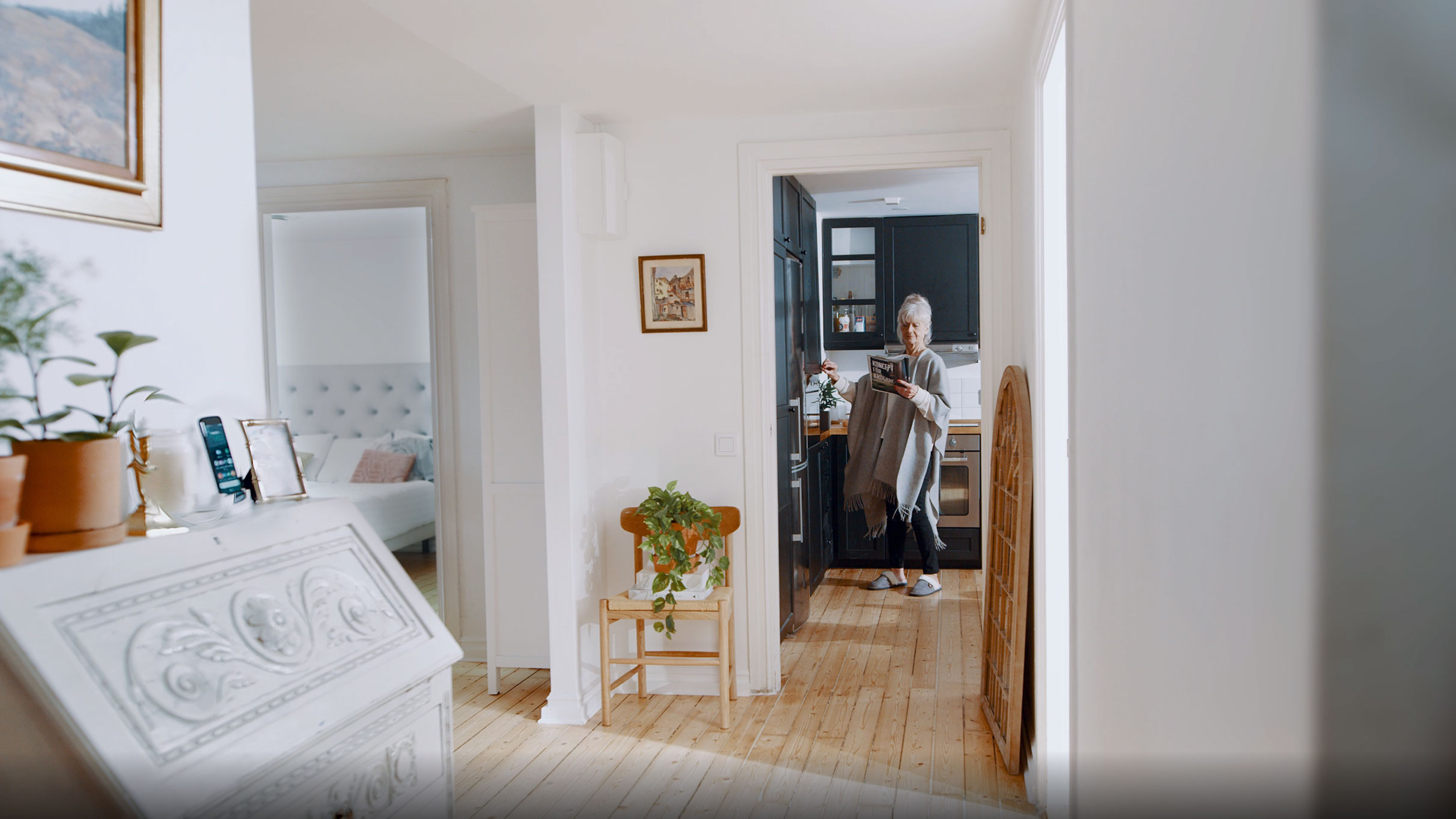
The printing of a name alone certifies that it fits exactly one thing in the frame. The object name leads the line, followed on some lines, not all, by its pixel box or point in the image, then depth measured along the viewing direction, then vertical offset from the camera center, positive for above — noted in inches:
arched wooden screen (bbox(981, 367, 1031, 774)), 104.2 -23.9
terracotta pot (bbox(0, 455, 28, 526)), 41.7 -4.2
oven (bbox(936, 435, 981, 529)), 214.7 -24.4
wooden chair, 128.0 -33.4
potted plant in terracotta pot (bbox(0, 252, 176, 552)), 45.0 -2.3
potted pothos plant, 128.2 -22.3
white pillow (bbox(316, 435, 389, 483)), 172.2 -12.9
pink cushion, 169.0 -14.4
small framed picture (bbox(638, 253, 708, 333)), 140.7 +15.0
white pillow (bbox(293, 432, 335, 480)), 169.2 -10.5
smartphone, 57.9 -4.0
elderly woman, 180.9 -13.6
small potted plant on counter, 223.5 -2.6
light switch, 141.7 -9.1
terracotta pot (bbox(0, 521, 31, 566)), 40.8 -6.7
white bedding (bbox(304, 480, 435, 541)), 166.2 -20.7
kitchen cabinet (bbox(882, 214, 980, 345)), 233.0 +31.0
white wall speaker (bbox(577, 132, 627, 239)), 133.1 +31.1
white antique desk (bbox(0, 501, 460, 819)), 38.7 -14.6
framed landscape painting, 50.3 +17.7
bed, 166.6 -5.1
